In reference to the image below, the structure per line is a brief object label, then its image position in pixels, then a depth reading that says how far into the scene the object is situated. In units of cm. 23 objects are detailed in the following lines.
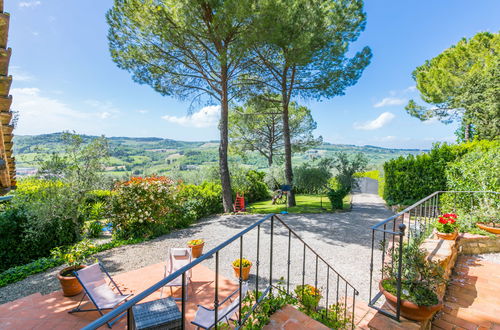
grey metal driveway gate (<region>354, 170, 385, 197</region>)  1185
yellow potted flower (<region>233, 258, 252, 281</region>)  444
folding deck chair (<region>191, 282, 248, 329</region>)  253
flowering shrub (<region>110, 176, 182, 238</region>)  712
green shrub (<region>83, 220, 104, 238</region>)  841
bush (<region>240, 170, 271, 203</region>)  1464
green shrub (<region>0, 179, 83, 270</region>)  561
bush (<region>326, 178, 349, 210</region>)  1100
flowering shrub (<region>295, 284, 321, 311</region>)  311
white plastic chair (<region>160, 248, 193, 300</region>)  421
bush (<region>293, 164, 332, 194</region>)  1234
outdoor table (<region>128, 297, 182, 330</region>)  228
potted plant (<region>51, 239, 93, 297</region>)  389
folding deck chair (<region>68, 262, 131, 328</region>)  335
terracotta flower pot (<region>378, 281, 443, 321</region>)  229
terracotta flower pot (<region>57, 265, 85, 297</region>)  388
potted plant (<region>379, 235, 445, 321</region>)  232
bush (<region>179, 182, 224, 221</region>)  930
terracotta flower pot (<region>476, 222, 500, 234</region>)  508
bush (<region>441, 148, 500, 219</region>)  593
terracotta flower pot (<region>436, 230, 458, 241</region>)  444
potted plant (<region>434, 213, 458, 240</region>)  446
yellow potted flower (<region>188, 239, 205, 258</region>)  560
